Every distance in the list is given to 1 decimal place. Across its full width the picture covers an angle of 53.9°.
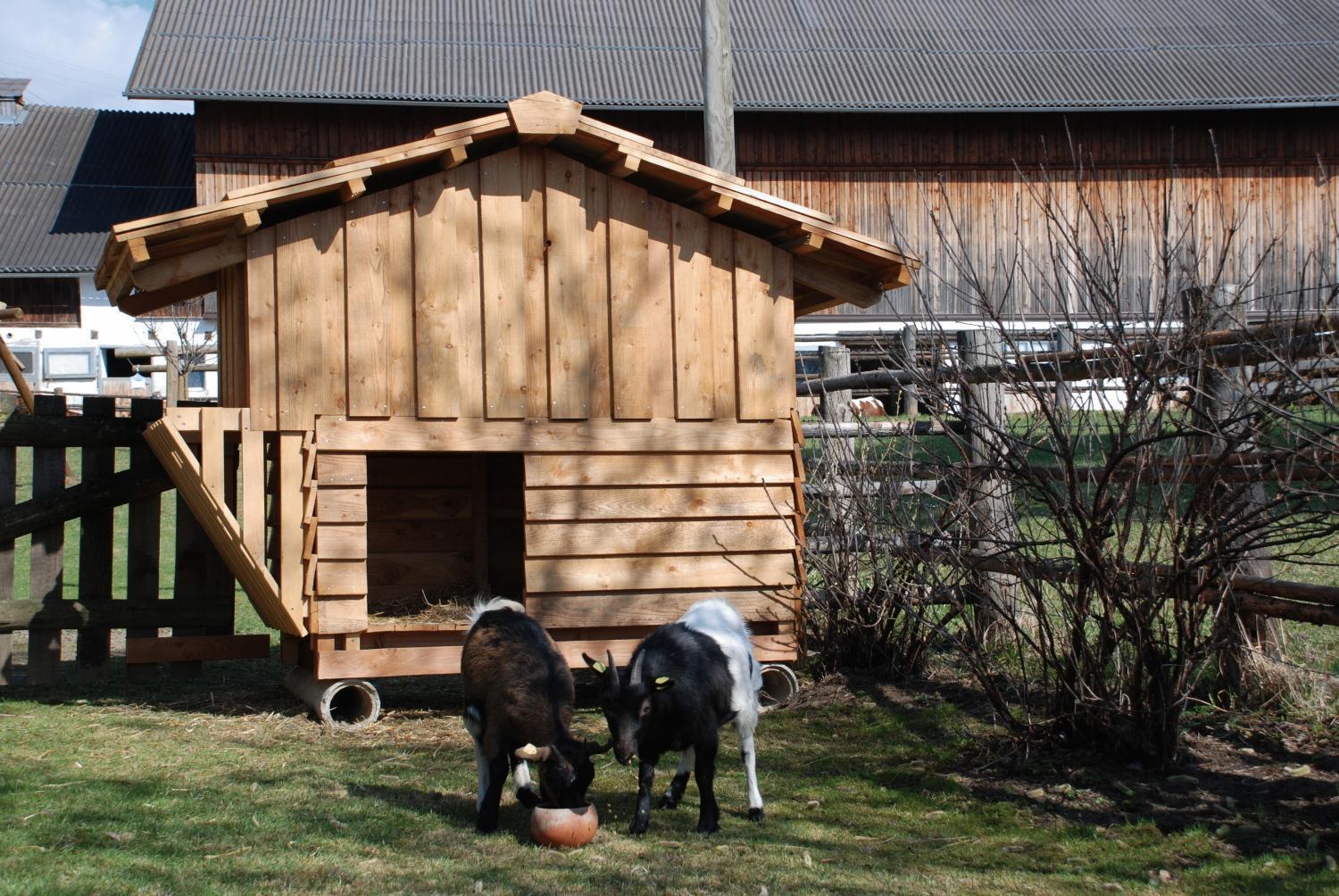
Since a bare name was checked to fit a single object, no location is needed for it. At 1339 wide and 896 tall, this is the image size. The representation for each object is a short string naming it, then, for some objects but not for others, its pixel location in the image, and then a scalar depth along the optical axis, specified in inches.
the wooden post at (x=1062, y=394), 250.4
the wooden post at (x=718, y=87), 454.9
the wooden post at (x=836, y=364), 486.0
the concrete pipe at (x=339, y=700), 336.2
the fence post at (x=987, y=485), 267.3
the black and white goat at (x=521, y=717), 236.7
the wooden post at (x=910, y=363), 279.7
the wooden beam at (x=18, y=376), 380.2
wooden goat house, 329.1
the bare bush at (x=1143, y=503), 225.0
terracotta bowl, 230.8
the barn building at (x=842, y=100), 1011.3
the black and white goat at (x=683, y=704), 235.0
